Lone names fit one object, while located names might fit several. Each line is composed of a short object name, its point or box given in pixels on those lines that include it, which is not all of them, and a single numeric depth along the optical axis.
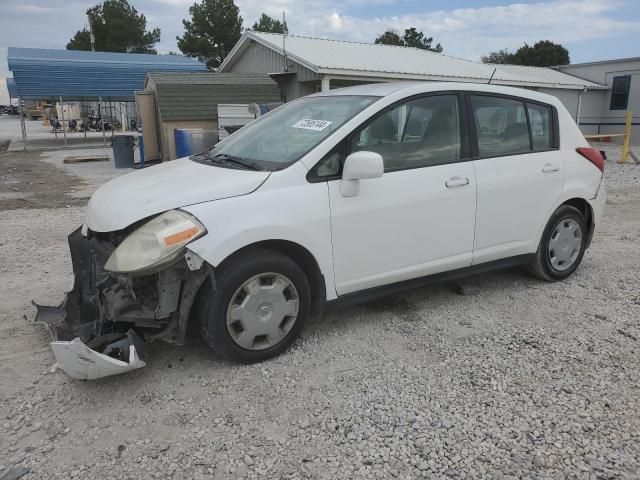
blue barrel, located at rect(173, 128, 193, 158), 12.22
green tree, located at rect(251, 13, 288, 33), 50.22
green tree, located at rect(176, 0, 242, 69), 42.31
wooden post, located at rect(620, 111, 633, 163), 15.25
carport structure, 19.98
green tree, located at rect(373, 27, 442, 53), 56.66
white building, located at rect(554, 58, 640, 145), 23.28
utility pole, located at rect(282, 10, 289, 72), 16.68
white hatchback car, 3.03
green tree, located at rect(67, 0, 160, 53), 51.56
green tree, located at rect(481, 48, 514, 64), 53.66
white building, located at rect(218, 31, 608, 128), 16.75
